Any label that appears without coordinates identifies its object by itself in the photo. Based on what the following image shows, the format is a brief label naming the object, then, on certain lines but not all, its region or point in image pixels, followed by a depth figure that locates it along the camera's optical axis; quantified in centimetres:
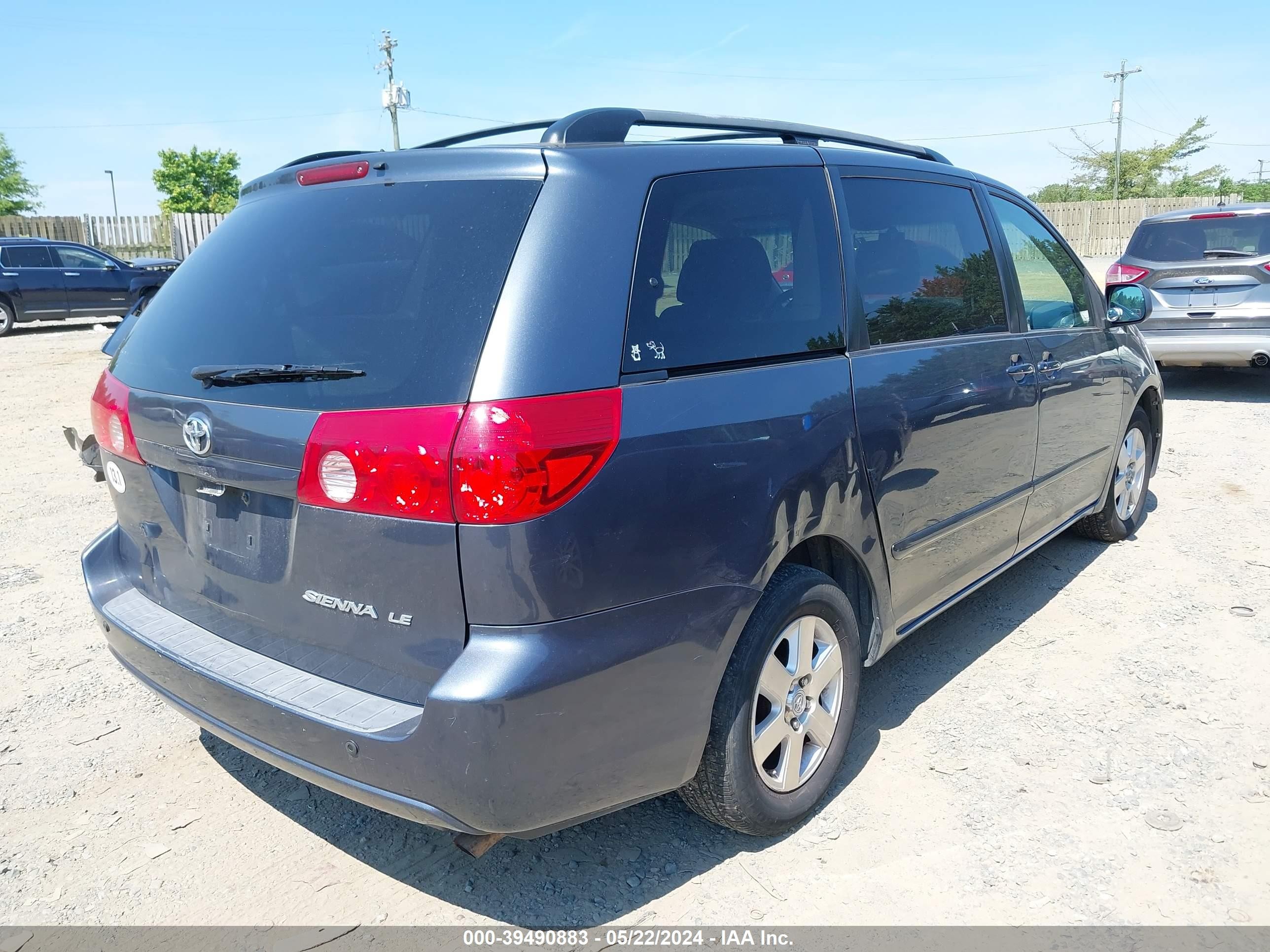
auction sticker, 286
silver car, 863
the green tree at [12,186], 5941
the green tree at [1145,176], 5416
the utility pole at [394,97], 5038
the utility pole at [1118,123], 5628
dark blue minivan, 207
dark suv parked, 1703
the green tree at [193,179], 6525
